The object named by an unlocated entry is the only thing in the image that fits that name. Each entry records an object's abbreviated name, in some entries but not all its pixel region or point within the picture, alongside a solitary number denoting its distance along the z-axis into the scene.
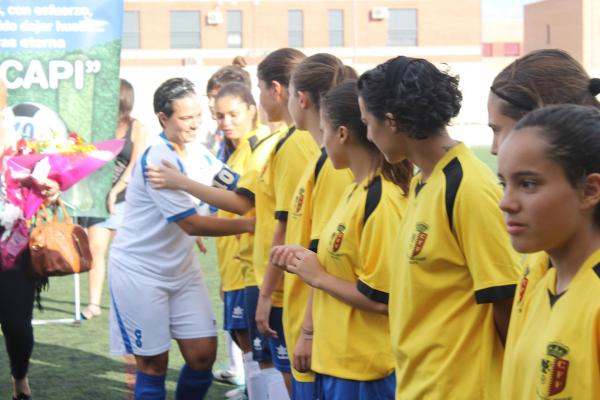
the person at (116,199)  8.74
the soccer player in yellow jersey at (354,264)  3.42
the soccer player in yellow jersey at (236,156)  5.89
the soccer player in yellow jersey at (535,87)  2.72
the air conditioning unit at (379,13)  60.88
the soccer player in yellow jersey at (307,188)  4.00
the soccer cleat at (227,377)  6.72
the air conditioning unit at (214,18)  59.94
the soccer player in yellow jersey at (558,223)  2.08
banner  7.08
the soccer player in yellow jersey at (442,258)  2.75
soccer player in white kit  5.12
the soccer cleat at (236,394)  6.26
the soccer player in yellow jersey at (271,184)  4.55
